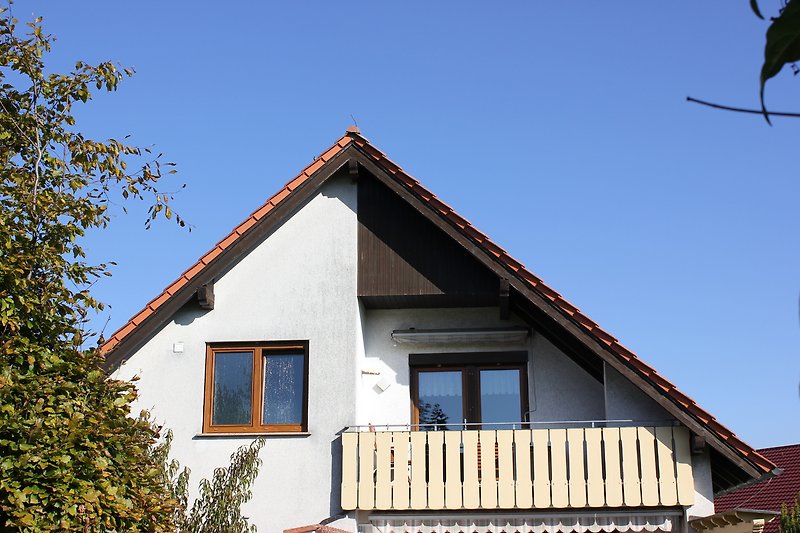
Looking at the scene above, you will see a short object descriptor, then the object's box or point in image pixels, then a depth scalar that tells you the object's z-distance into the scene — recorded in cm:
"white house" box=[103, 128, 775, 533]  1388
